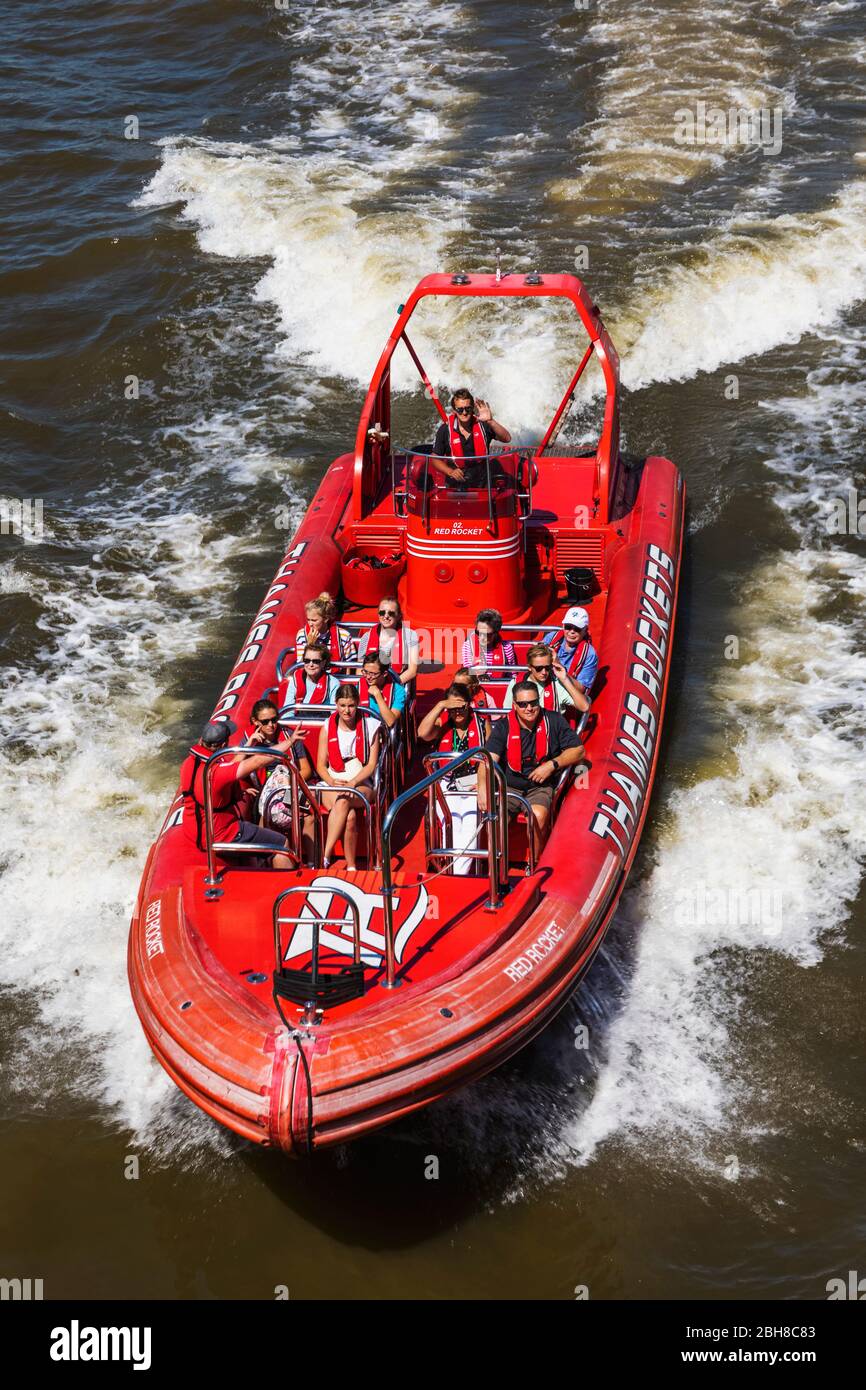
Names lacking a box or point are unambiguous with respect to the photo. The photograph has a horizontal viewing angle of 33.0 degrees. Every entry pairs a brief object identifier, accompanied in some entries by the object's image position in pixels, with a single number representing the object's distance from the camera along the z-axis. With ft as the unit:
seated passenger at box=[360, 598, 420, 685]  30.14
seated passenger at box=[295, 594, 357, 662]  30.22
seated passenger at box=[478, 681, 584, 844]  26.94
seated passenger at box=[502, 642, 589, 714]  28.09
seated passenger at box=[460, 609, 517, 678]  29.63
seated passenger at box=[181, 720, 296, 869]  25.75
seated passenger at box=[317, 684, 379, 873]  25.94
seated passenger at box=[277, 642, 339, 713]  28.09
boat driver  33.04
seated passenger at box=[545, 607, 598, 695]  30.58
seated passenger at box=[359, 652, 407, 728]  27.40
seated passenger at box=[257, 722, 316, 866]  26.61
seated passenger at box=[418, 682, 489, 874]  26.07
